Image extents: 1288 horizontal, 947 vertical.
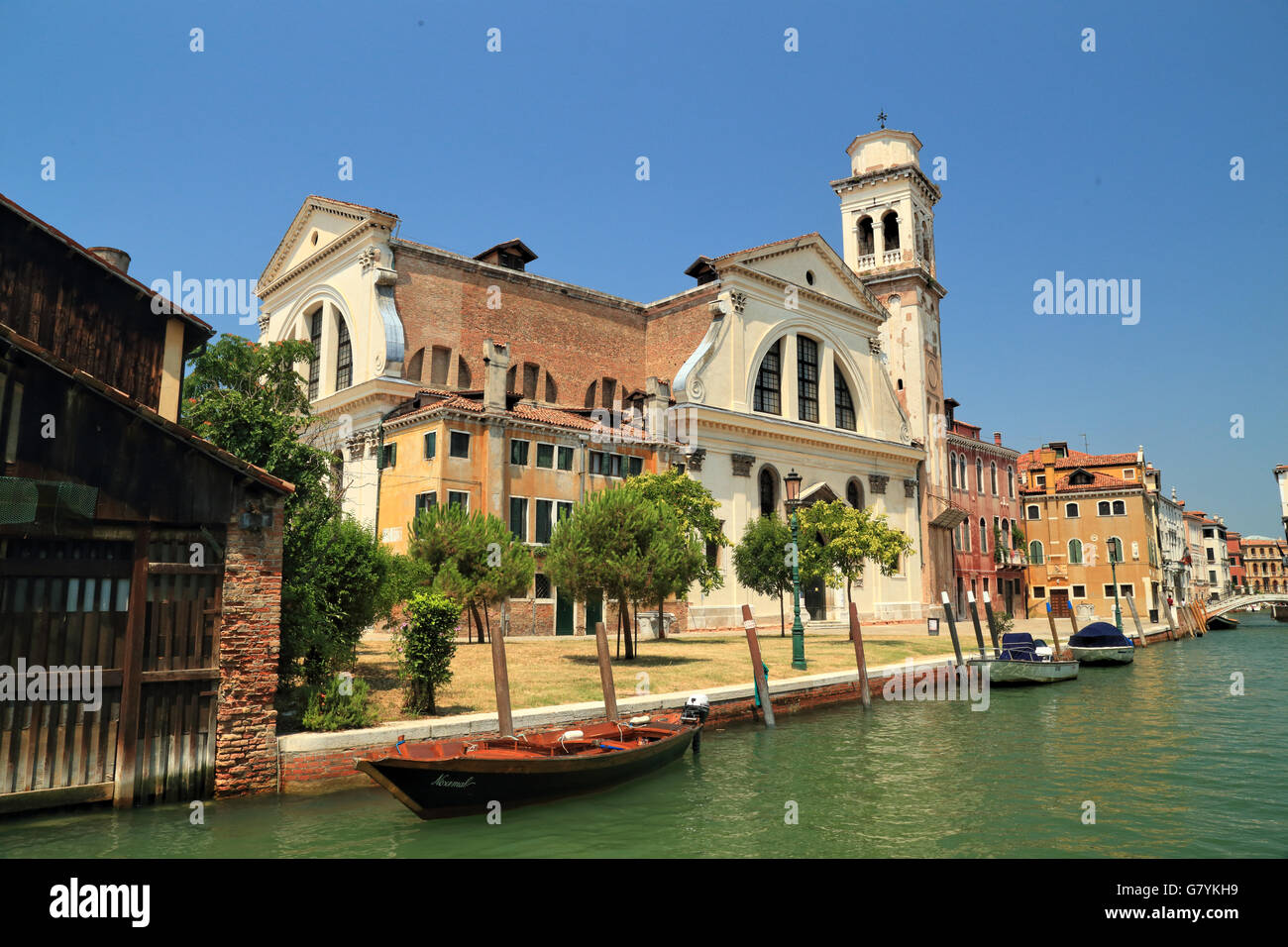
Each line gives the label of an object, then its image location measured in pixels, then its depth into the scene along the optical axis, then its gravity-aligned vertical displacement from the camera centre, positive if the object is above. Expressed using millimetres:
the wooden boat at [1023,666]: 24531 -2388
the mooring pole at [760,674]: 17266 -1775
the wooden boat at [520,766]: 9836 -2274
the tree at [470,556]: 21266 +924
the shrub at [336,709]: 11609 -1619
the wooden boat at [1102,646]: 31188 -2354
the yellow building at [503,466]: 27625 +4345
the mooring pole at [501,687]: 12469 -1440
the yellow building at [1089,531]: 57906 +3666
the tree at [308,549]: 12734 +762
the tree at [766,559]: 31703 +1129
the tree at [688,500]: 28261 +3037
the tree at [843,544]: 30953 +1615
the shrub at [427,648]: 13461 -877
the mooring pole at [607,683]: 14594 -1593
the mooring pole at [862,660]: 20266 -1768
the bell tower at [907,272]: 47688 +17909
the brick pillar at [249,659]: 10383 -795
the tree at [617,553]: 21234 +966
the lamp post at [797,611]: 21812 -617
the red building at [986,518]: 50844 +4286
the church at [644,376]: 29344 +9794
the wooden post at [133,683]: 9695 -1003
